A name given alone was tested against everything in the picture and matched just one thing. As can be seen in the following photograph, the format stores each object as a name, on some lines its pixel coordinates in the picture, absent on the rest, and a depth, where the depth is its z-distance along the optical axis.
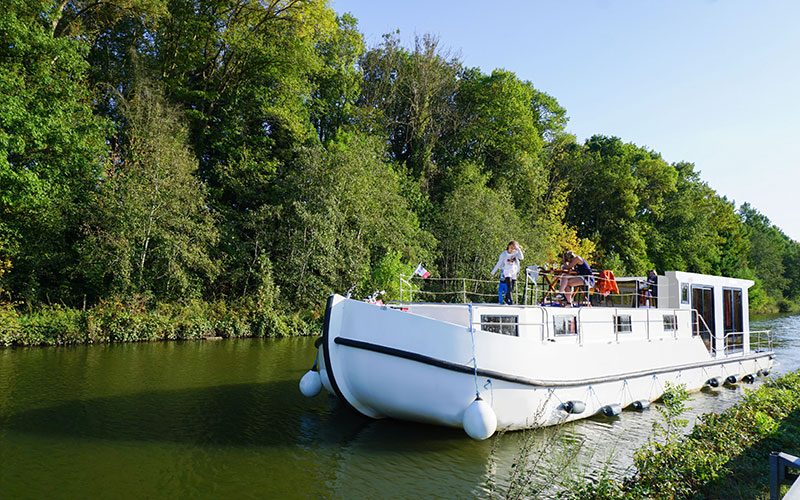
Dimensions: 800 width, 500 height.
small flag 11.62
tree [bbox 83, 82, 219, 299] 22.56
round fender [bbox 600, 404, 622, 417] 11.49
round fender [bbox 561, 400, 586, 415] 10.57
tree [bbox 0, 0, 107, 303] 19.91
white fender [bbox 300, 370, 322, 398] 11.85
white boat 9.39
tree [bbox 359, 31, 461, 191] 40.88
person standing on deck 12.17
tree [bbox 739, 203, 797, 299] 68.88
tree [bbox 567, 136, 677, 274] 51.09
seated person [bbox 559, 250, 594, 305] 13.29
